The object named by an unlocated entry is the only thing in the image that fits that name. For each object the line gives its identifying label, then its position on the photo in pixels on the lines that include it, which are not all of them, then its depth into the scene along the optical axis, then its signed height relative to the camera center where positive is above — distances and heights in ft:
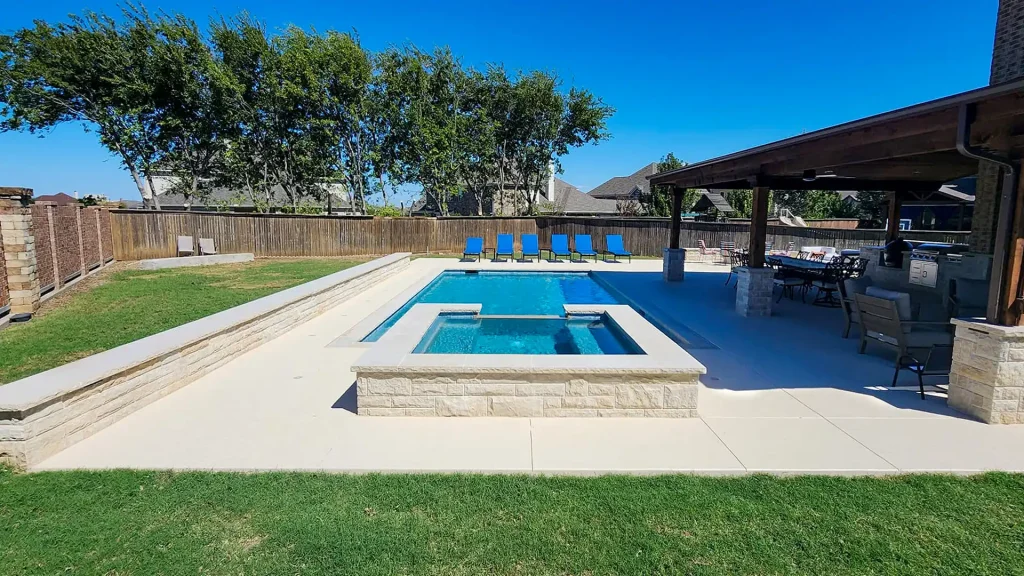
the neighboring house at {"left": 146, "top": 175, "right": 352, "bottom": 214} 75.05 +5.84
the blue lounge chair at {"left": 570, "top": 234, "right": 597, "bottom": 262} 55.45 -1.08
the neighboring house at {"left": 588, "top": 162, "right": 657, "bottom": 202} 112.47 +13.60
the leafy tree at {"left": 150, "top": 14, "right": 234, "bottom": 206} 62.69 +17.67
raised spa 21.24 -4.95
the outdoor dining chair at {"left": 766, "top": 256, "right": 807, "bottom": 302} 32.24 -2.63
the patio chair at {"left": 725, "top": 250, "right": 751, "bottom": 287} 39.89 -1.58
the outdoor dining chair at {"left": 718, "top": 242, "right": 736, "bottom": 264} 55.26 -1.62
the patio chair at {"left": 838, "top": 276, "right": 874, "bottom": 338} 21.57 -2.49
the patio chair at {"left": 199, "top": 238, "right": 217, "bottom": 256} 52.90 -1.73
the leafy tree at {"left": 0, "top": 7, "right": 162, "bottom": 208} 59.31 +19.41
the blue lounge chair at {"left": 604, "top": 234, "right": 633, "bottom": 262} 56.58 -1.15
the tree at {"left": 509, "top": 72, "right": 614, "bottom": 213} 80.64 +20.32
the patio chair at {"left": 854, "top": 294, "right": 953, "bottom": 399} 16.69 -3.36
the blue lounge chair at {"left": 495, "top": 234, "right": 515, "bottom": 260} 55.47 -1.20
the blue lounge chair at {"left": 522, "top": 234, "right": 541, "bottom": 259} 56.34 -0.93
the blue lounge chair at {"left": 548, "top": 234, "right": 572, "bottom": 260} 56.83 -1.13
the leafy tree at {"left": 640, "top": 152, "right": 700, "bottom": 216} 94.79 +8.05
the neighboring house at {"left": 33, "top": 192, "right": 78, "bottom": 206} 75.58 +5.22
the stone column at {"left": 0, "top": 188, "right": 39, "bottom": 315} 23.21 -0.85
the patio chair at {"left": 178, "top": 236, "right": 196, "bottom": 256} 51.85 -1.51
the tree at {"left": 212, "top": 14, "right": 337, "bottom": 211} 66.44 +17.59
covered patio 12.53 +2.66
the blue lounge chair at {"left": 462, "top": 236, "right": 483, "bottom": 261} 55.21 -1.37
